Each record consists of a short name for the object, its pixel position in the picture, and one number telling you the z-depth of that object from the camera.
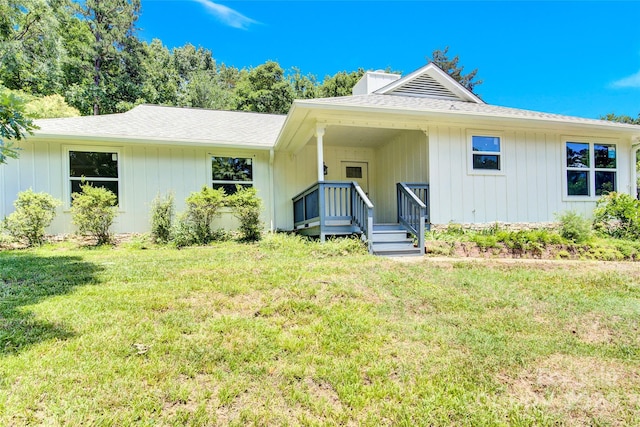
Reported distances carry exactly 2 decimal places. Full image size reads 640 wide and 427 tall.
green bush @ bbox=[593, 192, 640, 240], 8.43
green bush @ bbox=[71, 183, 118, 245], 7.79
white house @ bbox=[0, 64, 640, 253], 7.76
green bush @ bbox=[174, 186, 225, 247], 8.25
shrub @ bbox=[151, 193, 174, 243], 8.34
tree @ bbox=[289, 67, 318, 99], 27.92
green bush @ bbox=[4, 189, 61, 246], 7.45
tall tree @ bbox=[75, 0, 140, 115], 21.67
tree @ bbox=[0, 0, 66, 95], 15.79
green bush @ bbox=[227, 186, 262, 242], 8.41
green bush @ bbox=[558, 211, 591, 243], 7.55
